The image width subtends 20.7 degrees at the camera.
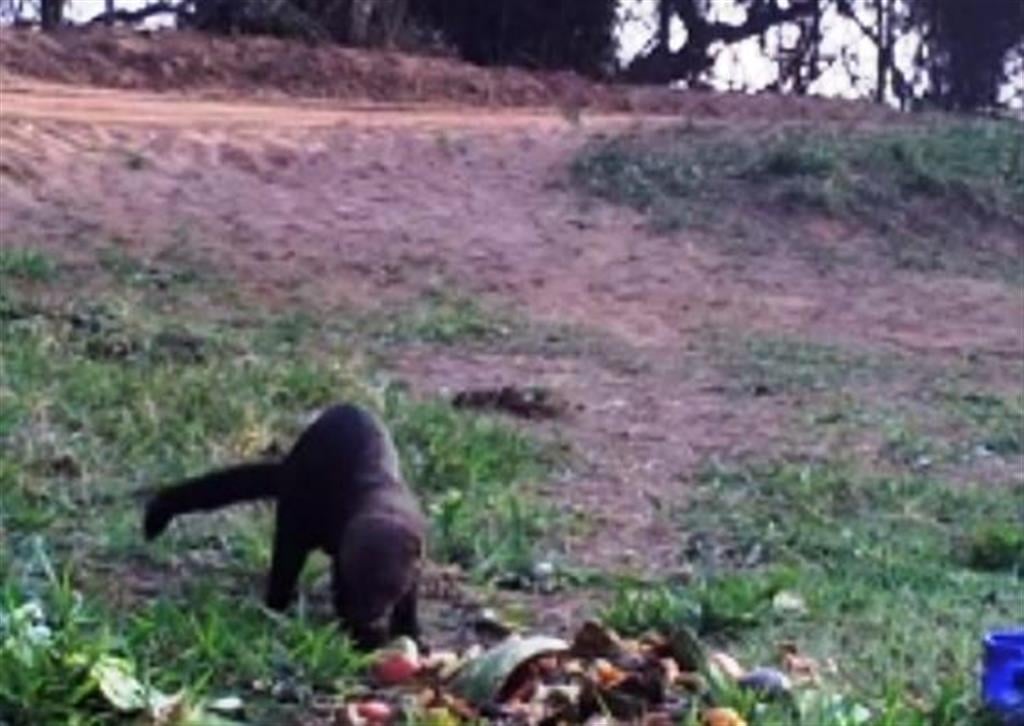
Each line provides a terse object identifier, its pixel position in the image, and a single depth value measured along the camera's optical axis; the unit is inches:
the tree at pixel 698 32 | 1023.0
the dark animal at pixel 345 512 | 225.9
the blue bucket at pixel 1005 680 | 211.6
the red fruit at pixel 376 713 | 199.9
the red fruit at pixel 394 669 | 213.8
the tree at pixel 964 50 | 1040.5
